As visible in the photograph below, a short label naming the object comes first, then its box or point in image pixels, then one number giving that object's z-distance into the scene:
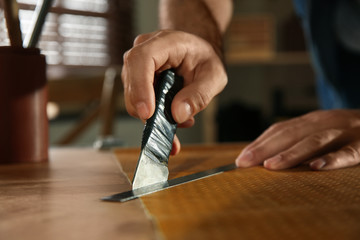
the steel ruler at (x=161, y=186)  0.40
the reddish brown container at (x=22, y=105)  0.68
